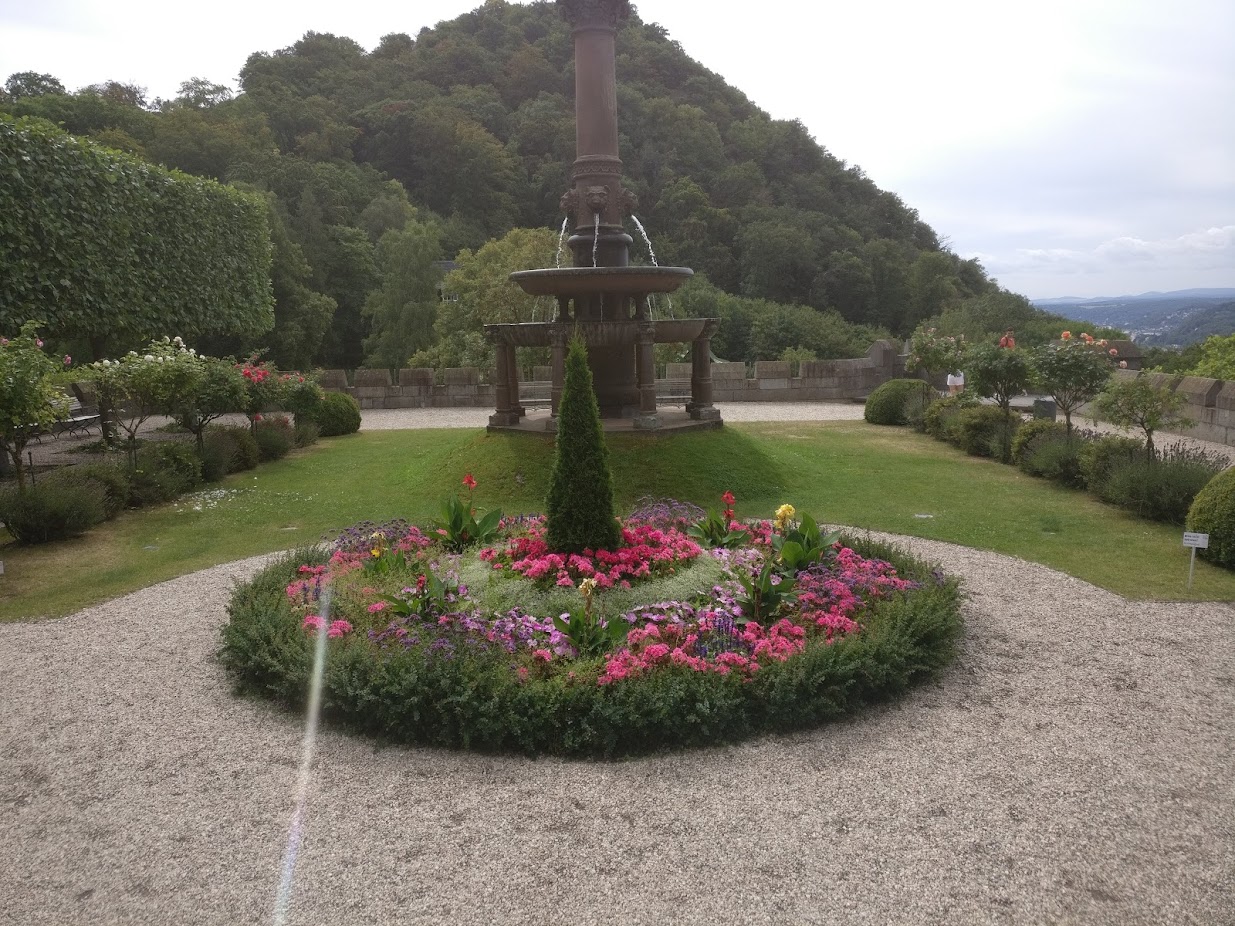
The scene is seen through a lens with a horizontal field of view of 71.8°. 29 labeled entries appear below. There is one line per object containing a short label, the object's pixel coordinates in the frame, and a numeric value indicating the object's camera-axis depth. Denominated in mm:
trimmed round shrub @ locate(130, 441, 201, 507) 13180
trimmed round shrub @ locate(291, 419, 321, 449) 19172
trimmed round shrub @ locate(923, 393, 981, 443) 17844
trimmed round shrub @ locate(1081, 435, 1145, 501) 12461
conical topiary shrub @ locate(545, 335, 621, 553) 7312
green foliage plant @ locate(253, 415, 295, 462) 17266
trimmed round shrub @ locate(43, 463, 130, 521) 12031
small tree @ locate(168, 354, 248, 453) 14992
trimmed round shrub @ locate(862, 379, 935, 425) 20922
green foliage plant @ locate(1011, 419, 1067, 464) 15048
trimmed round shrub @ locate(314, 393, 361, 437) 20719
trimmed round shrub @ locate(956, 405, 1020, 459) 16391
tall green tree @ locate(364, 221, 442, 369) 39125
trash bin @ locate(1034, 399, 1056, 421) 19297
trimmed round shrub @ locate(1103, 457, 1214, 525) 10844
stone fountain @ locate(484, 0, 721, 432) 13125
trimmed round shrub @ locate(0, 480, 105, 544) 10719
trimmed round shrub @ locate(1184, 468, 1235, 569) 8844
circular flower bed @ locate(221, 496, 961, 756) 5457
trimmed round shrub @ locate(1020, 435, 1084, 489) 13484
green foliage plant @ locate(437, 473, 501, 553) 8750
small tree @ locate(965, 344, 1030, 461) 16219
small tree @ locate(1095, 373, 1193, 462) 12281
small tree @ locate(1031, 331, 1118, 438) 14141
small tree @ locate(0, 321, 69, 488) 9859
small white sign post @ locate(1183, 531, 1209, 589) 7797
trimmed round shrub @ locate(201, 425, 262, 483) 15047
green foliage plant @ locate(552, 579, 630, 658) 6270
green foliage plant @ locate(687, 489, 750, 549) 8734
